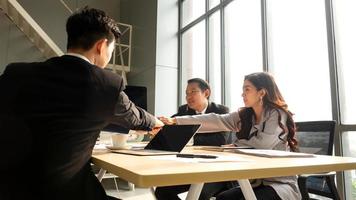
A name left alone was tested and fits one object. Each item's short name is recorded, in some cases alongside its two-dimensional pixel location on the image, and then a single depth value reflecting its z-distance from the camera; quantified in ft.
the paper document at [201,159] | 2.95
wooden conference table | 2.12
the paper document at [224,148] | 5.05
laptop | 4.08
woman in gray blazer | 4.43
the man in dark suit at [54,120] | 2.85
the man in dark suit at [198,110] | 6.49
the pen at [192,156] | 3.43
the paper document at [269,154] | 3.66
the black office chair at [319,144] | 5.21
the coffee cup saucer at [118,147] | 4.73
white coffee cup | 4.83
